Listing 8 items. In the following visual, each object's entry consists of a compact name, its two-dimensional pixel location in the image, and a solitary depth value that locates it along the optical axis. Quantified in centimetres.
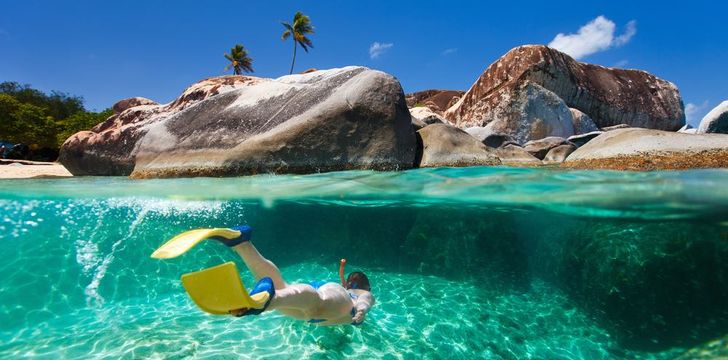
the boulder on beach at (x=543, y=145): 1416
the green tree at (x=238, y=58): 4756
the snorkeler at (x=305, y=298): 331
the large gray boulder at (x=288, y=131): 959
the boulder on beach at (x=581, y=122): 1968
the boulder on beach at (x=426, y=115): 1627
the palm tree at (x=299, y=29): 4522
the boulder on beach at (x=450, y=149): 1063
